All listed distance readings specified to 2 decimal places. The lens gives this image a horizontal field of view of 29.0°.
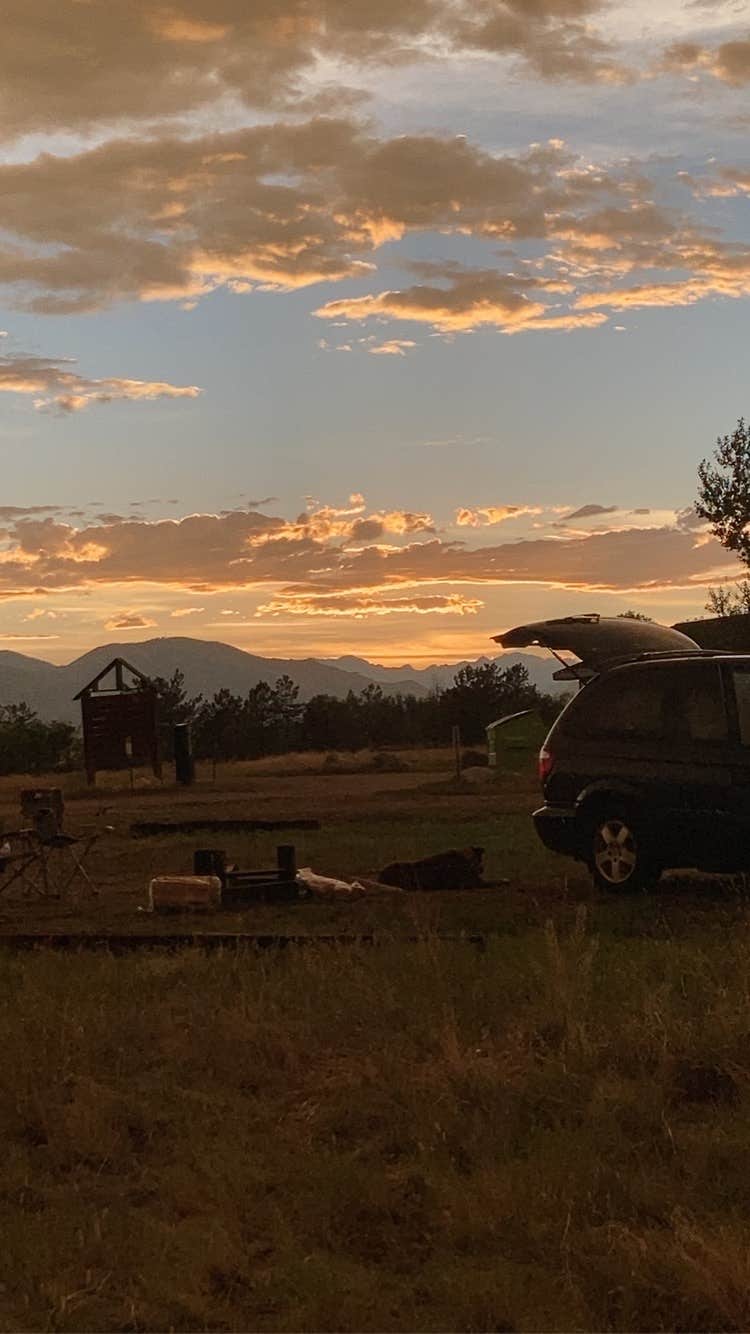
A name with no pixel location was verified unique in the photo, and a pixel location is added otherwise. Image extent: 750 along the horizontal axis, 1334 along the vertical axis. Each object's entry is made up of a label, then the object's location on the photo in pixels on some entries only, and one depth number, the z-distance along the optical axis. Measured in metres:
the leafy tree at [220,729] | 67.19
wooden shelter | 47.33
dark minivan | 12.20
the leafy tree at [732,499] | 57.09
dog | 14.05
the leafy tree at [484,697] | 59.91
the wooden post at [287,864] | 13.93
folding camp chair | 14.74
